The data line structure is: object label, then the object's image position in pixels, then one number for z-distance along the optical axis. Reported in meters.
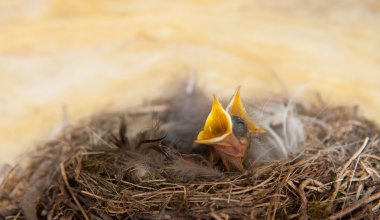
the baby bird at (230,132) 0.23
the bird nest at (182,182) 0.22
